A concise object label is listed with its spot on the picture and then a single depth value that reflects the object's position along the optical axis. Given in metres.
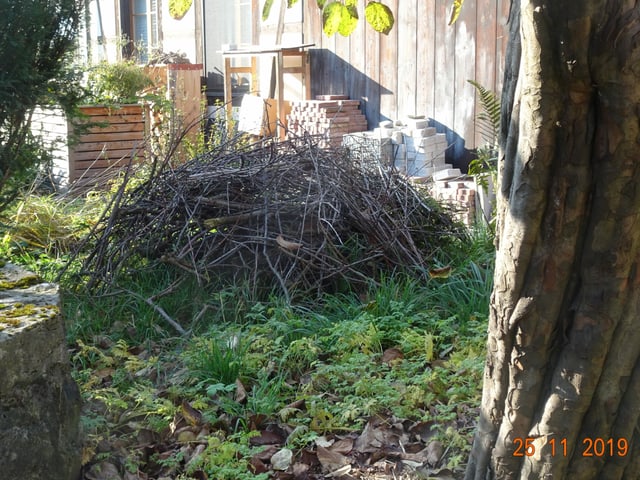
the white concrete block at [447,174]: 9.20
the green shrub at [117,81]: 12.27
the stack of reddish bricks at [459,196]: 7.10
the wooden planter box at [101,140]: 10.65
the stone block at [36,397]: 2.90
